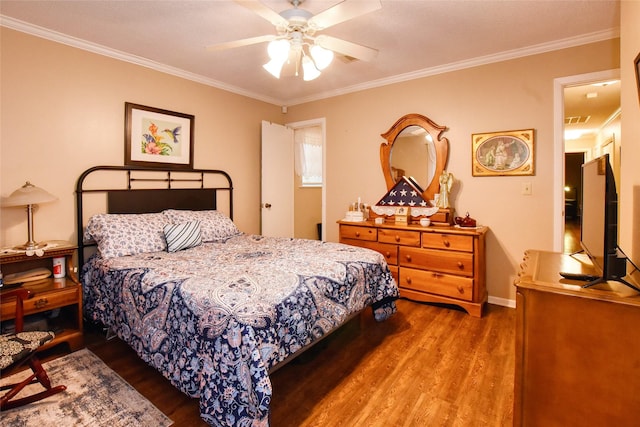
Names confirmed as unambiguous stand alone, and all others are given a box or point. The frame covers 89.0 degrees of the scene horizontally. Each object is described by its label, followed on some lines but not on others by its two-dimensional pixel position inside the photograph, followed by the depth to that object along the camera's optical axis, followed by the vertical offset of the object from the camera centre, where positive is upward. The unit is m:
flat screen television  1.25 -0.08
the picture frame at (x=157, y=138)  3.18 +0.73
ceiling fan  1.91 +1.10
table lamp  2.33 +0.07
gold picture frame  3.08 +0.52
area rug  1.67 -1.08
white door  4.38 +0.38
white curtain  5.03 +0.83
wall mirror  3.55 +0.62
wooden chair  1.60 -0.72
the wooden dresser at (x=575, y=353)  1.18 -0.57
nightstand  2.22 -0.62
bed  1.48 -0.47
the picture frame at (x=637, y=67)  1.49 +0.64
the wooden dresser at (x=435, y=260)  3.02 -0.53
